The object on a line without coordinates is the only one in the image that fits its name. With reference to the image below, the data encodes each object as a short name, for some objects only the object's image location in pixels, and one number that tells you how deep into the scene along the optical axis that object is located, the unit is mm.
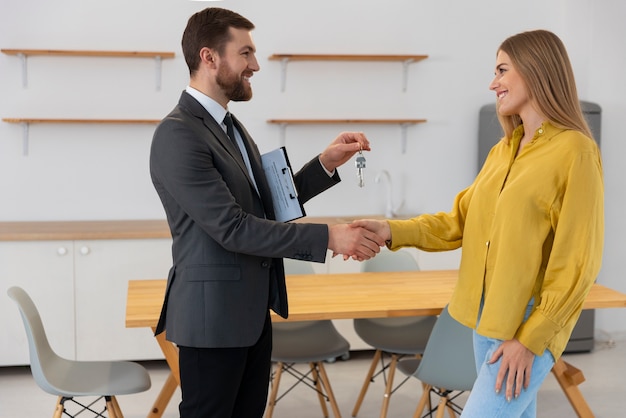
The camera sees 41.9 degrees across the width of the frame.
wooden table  3227
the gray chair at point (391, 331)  3744
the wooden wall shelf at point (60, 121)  4867
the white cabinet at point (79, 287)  4531
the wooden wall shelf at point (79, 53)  4855
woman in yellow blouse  1977
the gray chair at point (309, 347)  3617
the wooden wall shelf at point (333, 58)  5125
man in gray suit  2209
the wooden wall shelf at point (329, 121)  5234
